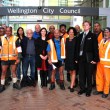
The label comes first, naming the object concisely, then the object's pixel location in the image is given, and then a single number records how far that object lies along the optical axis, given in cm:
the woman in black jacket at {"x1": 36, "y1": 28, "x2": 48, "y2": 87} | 366
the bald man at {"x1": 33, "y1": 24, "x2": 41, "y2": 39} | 394
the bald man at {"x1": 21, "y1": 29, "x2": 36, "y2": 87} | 369
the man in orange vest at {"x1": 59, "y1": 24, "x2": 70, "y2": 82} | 394
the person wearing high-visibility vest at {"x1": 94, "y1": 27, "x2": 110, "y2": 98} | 323
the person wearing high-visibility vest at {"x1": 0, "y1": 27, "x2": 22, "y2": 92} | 353
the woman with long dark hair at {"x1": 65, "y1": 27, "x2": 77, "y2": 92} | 349
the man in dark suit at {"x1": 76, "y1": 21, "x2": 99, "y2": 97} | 327
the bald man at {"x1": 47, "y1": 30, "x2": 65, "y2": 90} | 360
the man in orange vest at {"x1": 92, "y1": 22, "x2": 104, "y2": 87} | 341
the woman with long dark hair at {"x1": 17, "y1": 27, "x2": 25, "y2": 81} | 382
